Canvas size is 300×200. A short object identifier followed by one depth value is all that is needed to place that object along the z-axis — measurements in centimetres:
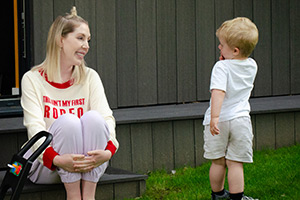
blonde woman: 376
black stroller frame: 278
